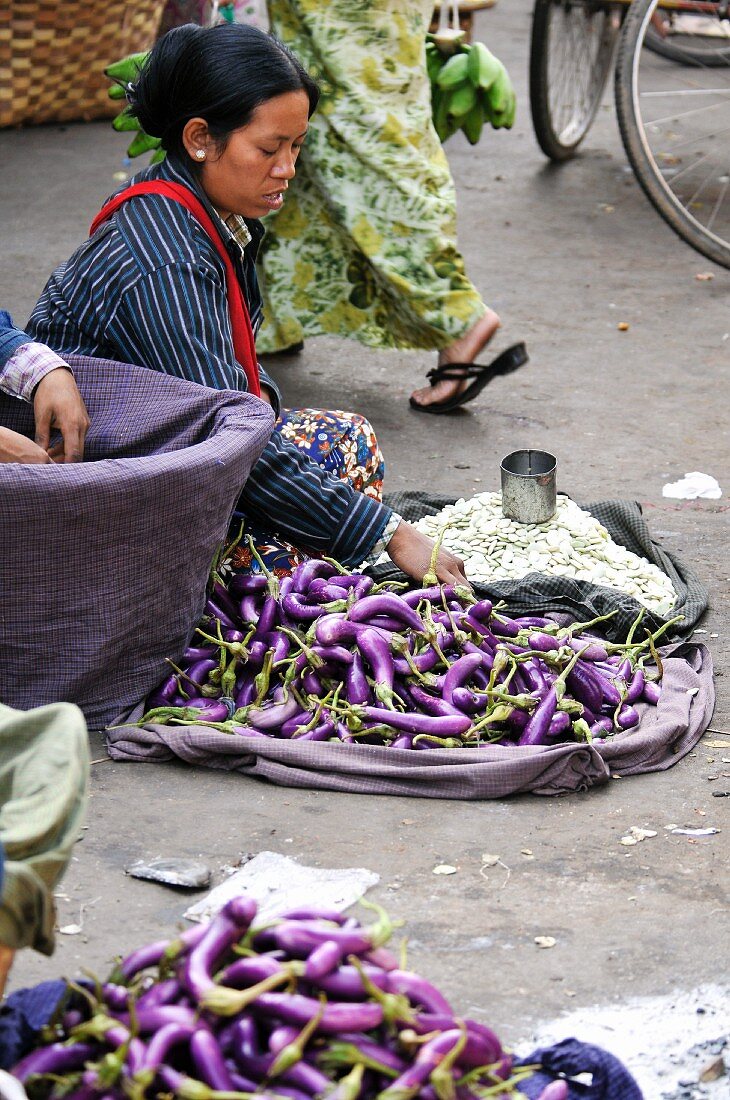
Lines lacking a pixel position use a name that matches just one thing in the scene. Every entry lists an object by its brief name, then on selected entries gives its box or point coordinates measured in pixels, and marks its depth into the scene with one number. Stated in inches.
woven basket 235.3
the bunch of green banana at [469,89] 179.9
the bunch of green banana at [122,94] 158.6
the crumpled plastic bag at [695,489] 148.5
